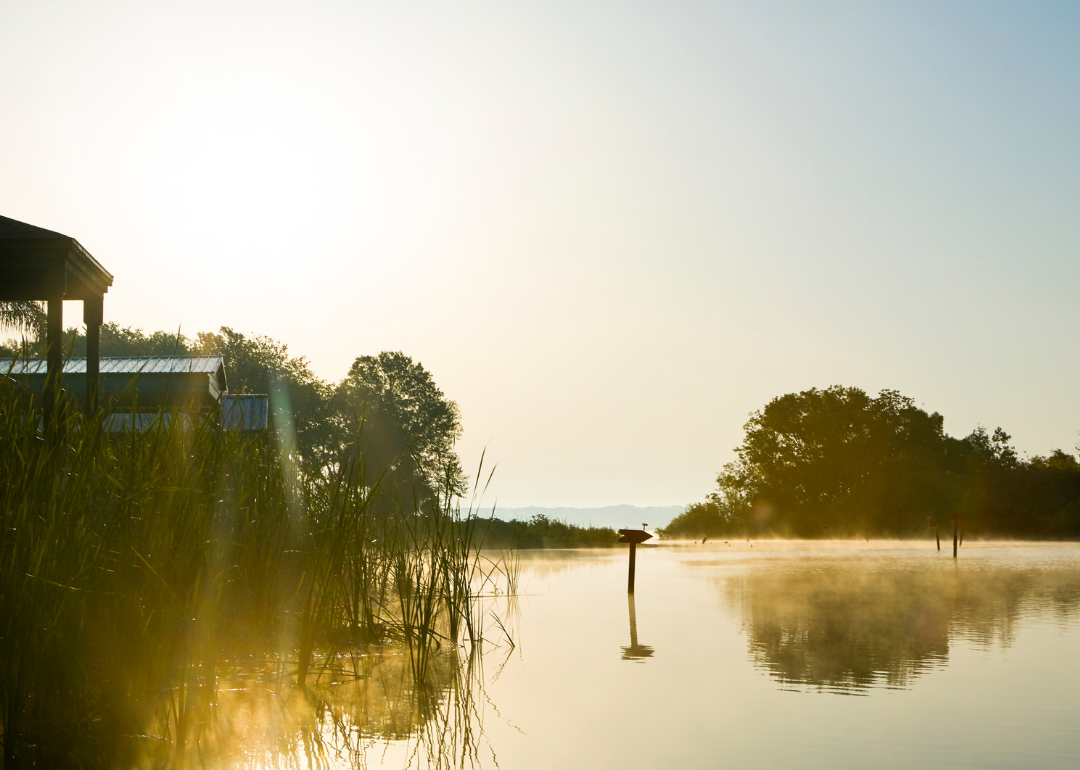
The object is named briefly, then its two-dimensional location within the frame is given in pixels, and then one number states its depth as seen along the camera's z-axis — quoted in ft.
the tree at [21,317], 83.35
